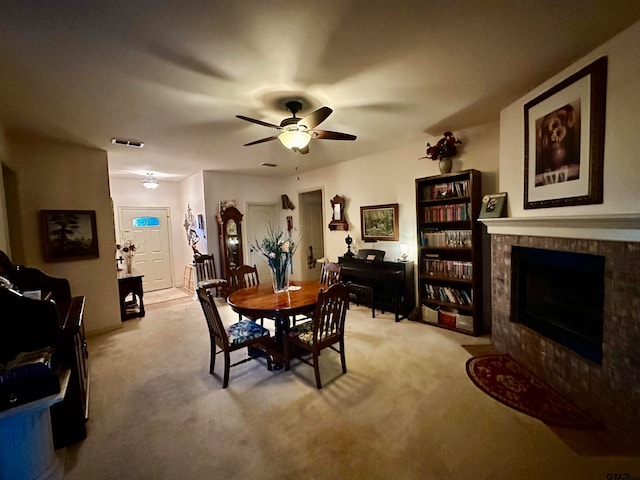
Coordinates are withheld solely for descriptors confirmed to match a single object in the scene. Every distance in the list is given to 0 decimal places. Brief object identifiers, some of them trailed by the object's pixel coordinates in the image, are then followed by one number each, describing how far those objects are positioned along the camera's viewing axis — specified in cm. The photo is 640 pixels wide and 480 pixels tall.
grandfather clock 529
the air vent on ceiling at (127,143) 330
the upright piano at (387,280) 377
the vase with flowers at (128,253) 448
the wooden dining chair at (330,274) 316
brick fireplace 165
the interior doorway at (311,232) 604
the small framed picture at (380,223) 418
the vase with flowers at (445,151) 336
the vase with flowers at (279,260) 278
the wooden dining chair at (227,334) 231
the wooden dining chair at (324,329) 225
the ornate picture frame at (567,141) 186
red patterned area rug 187
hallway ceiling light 534
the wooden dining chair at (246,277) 346
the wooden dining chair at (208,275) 499
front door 588
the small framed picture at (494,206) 279
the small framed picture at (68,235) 335
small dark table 413
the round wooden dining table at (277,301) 232
